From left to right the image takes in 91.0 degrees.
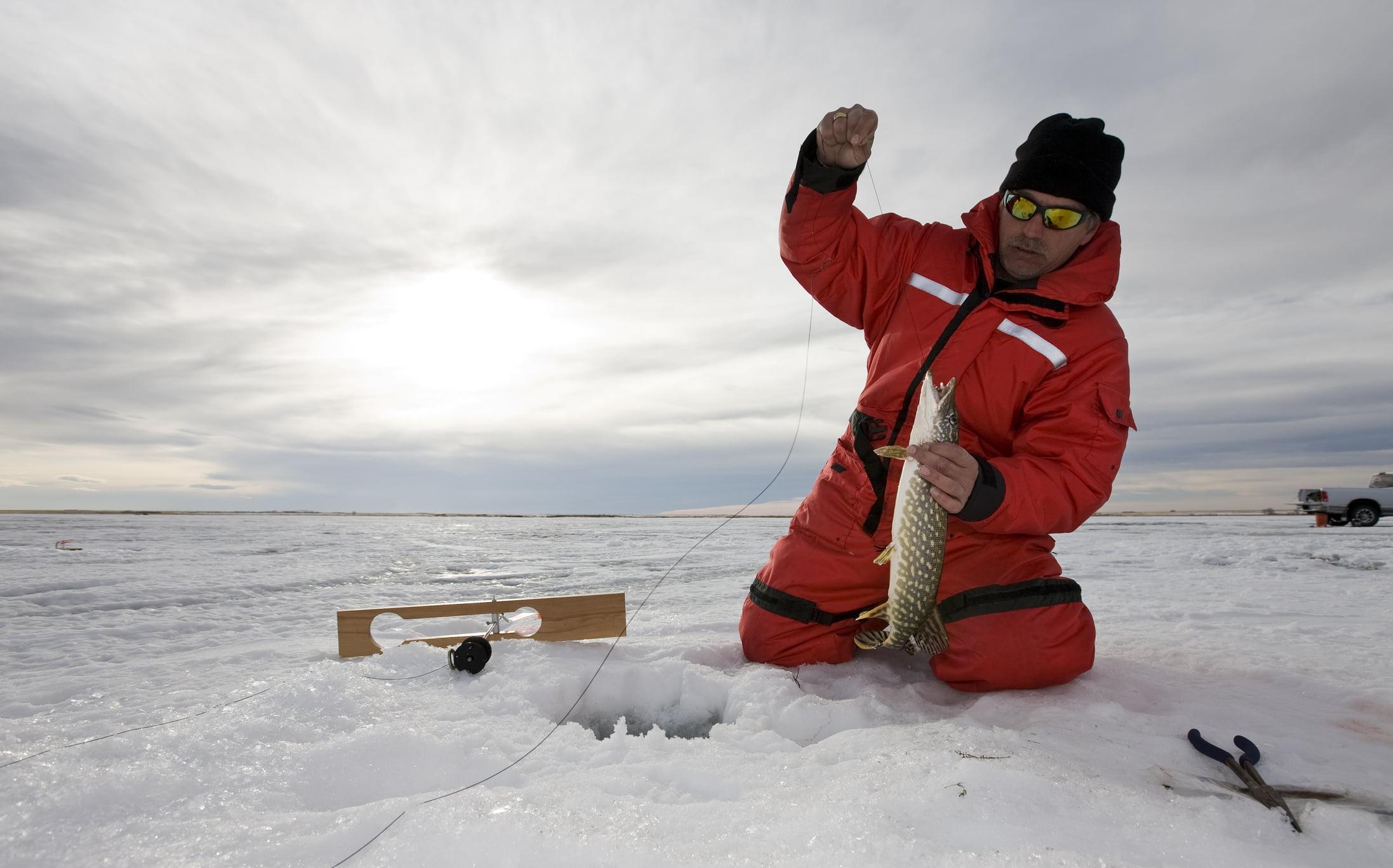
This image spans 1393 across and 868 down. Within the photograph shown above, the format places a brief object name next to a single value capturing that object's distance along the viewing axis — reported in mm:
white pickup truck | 16922
